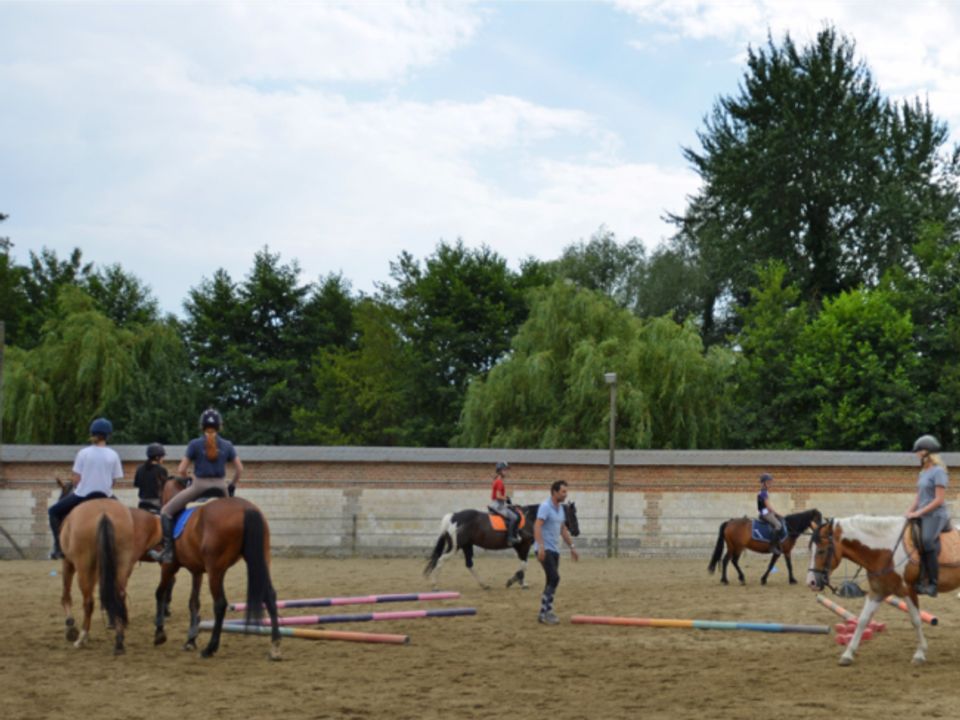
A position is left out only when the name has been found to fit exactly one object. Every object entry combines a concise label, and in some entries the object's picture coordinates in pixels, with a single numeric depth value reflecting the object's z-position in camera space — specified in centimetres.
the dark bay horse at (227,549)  1097
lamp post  2683
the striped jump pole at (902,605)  1225
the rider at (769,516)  2050
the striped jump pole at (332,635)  1174
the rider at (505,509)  1923
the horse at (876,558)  1145
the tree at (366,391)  4716
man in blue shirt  1431
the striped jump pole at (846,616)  1266
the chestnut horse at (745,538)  2048
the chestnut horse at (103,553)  1134
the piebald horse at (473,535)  1912
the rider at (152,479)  1486
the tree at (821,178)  4509
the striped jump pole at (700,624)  1287
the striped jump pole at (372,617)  1260
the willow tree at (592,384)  3494
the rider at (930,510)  1144
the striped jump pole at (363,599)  1441
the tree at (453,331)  4544
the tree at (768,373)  3800
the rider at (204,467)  1160
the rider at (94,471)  1212
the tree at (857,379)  3675
